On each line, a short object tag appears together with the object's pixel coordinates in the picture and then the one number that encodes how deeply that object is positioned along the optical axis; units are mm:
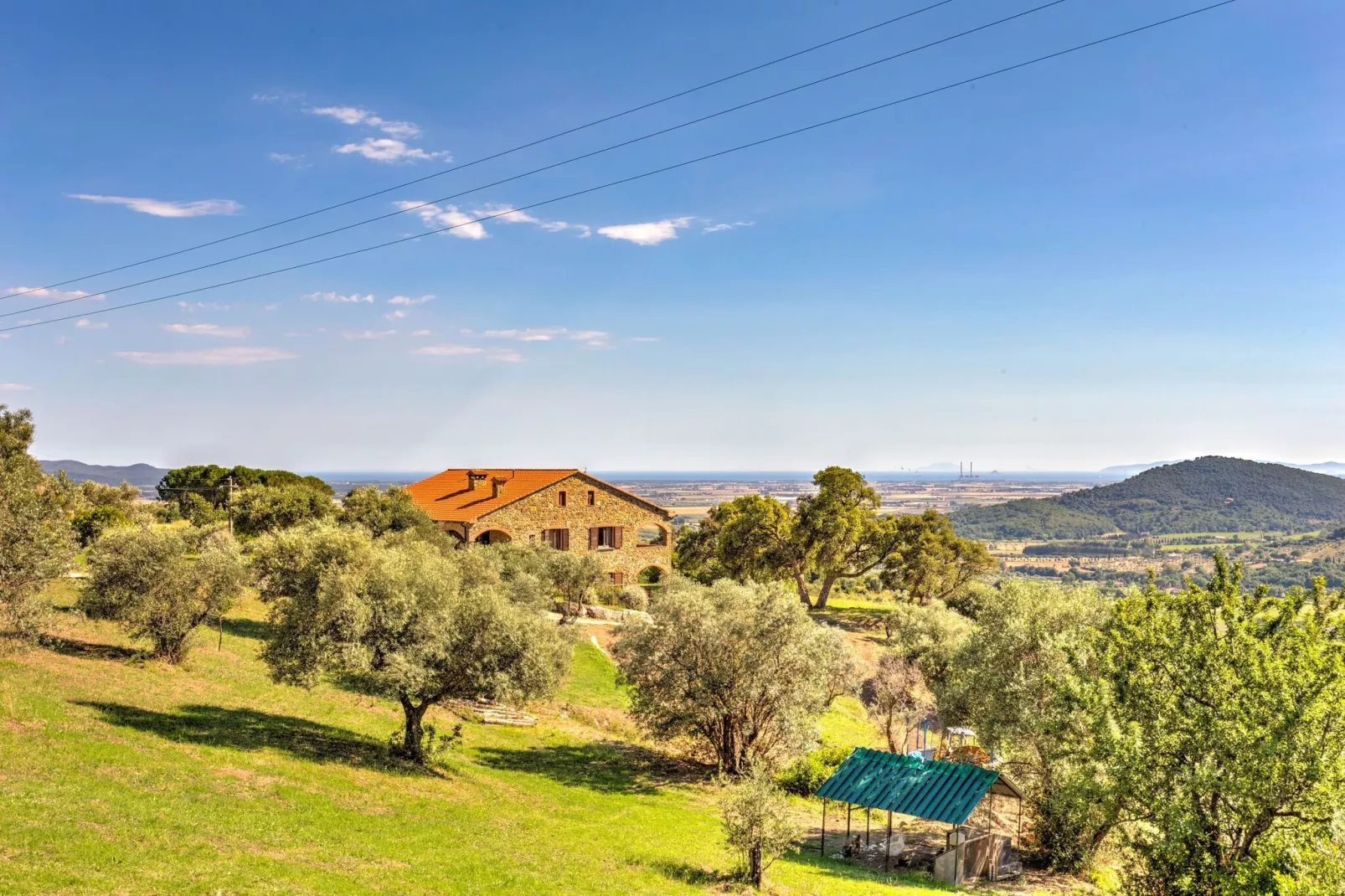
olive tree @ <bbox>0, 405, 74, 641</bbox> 23500
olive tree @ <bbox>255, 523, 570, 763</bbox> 24125
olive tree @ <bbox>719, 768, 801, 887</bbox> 19578
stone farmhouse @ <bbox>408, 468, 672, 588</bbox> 63875
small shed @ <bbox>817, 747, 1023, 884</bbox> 23312
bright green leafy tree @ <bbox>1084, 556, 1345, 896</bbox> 13922
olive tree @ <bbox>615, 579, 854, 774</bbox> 29219
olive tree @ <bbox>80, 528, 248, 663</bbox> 29297
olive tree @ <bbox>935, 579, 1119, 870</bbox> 23344
